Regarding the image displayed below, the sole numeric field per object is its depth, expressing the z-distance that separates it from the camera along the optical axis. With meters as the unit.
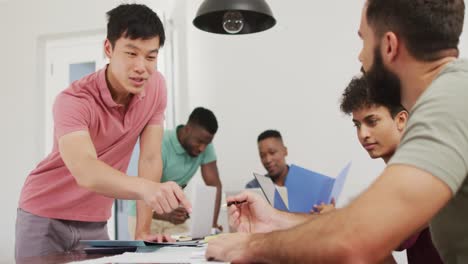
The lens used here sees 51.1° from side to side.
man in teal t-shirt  3.05
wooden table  1.08
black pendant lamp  2.00
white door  4.30
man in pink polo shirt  1.47
